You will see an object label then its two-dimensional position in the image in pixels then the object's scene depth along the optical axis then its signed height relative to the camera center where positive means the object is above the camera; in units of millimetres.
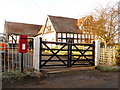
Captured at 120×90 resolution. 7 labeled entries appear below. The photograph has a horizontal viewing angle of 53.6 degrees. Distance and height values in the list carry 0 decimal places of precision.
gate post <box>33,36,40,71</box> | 6016 -283
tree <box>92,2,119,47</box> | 13727 +2549
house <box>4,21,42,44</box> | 29319 +4752
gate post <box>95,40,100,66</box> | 7414 -299
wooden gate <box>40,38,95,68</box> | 6232 -404
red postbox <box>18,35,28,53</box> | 5289 +114
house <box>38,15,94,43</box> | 21589 +3013
